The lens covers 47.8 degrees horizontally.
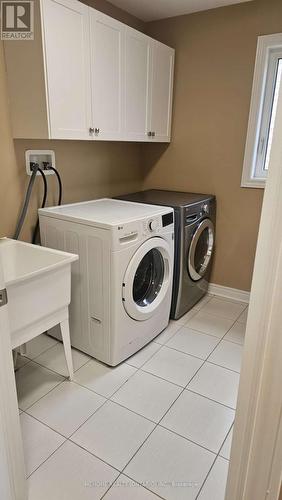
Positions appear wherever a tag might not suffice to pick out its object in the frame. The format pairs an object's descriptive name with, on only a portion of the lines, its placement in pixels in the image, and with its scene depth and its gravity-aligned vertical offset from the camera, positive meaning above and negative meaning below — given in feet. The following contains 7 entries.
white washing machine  5.63 -2.25
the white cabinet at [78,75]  5.25 +1.26
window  7.41 +0.97
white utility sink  4.42 -1.99
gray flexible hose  6.20 -1.11
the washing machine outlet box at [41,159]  6.40 -0.28
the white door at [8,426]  3.16 -2.83
